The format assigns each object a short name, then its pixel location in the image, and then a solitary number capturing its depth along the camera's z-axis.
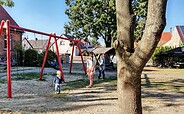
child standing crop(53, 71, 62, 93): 6.27
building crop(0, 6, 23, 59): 20.29
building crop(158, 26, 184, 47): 31.82
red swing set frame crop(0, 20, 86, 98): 5.60
